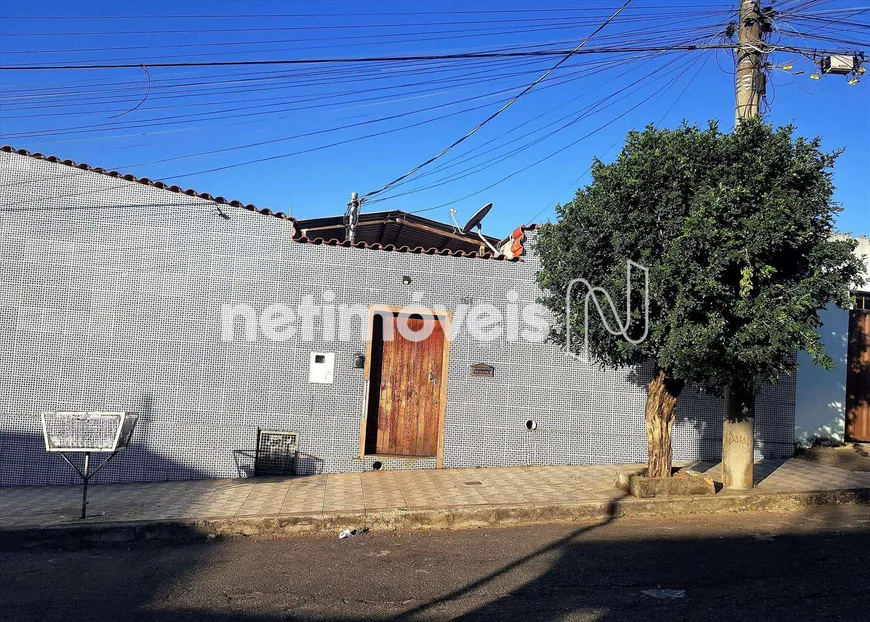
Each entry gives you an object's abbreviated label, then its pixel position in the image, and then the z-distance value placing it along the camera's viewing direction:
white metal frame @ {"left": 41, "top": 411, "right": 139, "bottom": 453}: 6.30
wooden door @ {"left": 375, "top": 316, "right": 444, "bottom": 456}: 8.65
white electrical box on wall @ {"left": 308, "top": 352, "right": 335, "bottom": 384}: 8.42
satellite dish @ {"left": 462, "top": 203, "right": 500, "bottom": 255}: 10.17
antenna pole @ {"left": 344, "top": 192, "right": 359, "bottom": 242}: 10.37
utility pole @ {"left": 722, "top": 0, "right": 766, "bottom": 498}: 7.35
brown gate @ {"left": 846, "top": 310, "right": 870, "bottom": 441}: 9.82
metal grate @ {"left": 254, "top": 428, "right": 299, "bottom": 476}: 8.23
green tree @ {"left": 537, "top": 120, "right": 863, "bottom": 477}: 6.00
